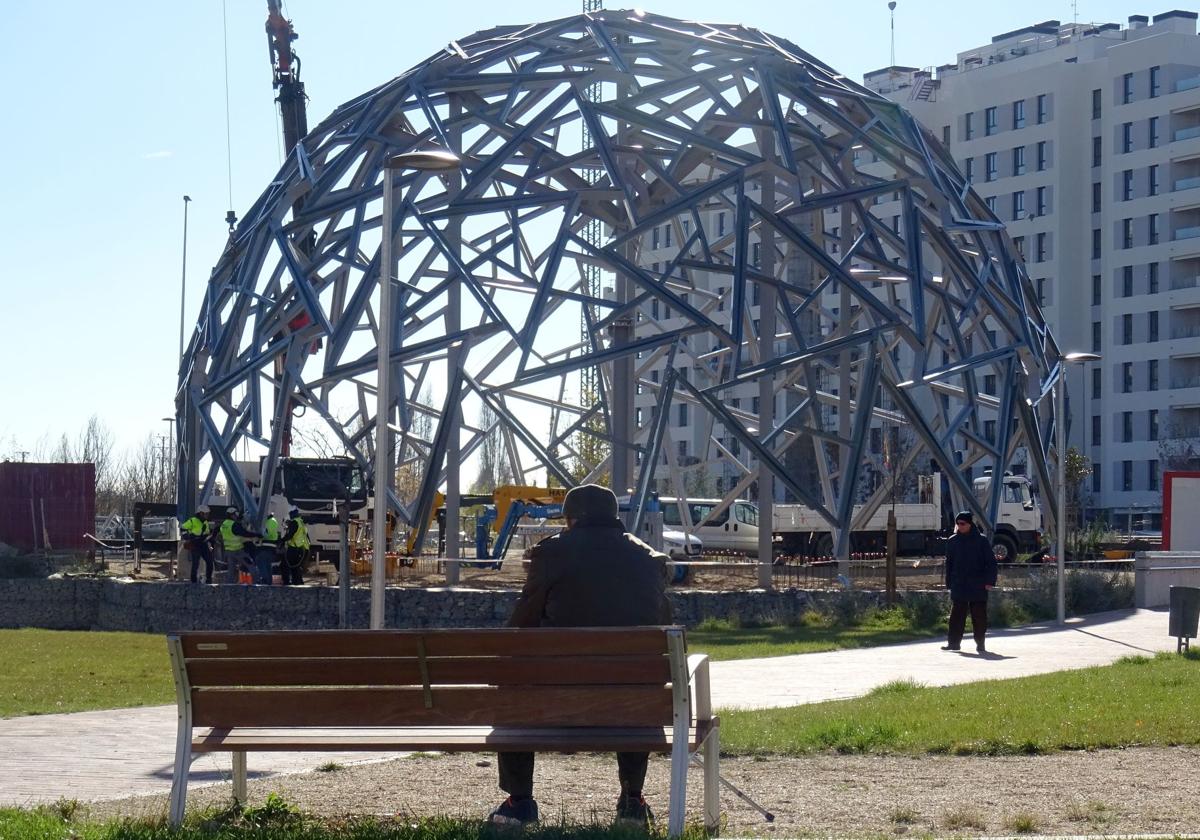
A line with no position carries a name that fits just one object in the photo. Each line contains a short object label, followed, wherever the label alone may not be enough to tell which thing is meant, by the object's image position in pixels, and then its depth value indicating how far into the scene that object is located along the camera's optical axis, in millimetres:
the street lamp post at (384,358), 13508
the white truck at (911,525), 46219
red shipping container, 52062
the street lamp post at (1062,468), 24844
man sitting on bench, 7961
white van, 47594
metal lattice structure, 31297
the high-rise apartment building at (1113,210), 74188
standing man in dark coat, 19984
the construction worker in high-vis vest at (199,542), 31406
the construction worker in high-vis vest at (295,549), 30625
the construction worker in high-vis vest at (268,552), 30797
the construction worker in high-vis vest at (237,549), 30734
